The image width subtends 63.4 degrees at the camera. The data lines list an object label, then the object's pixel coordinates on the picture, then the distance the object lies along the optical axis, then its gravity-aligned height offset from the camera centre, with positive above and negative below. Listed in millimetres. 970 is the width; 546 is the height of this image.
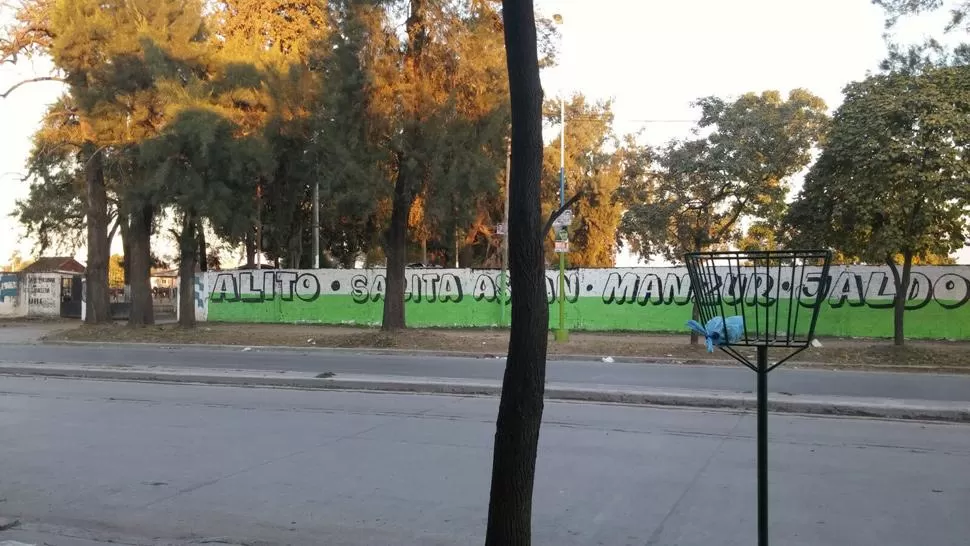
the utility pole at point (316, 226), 29922 +2015
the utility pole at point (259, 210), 26875 +2406
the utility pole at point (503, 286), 26038 -290
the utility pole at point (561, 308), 19781 -791
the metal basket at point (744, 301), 3295 -104
